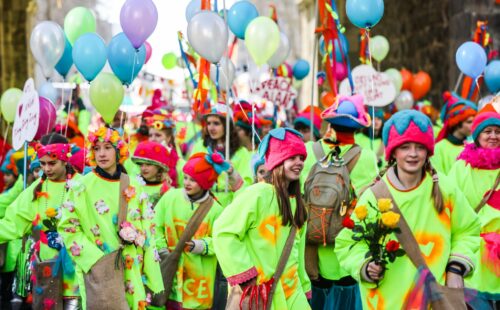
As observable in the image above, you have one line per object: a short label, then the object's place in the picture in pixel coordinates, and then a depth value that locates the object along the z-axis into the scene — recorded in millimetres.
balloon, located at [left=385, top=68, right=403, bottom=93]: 14680
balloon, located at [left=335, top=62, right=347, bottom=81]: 11711
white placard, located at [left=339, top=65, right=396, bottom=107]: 11984
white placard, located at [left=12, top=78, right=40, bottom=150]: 8945
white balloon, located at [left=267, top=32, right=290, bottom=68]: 11891
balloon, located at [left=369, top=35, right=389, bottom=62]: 14656
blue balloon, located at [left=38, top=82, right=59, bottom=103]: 12266
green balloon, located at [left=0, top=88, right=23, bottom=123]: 11656
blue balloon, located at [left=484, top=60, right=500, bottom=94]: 10398
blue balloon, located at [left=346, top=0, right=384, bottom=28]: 9266
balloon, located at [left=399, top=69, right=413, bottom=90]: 16625
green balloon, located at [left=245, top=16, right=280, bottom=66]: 10297
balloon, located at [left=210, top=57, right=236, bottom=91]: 12188
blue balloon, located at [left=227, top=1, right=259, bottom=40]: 11086
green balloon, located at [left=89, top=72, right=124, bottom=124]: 9156
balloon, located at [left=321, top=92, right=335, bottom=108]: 12014
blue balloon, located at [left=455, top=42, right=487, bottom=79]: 10711
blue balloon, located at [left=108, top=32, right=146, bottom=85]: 9438
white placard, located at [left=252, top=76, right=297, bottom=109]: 12117
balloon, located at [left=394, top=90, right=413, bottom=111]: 15305
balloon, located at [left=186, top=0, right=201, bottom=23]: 11289
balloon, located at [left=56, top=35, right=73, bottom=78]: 10648
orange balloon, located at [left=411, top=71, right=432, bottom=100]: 16516
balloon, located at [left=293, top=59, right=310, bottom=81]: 14417
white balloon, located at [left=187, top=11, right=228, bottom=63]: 9062
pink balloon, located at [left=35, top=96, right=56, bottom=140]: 9961
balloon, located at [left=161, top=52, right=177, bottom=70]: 16562
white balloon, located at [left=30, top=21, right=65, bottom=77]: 10172
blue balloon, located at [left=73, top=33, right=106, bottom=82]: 9281
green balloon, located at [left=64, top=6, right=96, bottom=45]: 10609
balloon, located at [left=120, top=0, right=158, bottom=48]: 9172
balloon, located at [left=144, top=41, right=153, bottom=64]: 11467
